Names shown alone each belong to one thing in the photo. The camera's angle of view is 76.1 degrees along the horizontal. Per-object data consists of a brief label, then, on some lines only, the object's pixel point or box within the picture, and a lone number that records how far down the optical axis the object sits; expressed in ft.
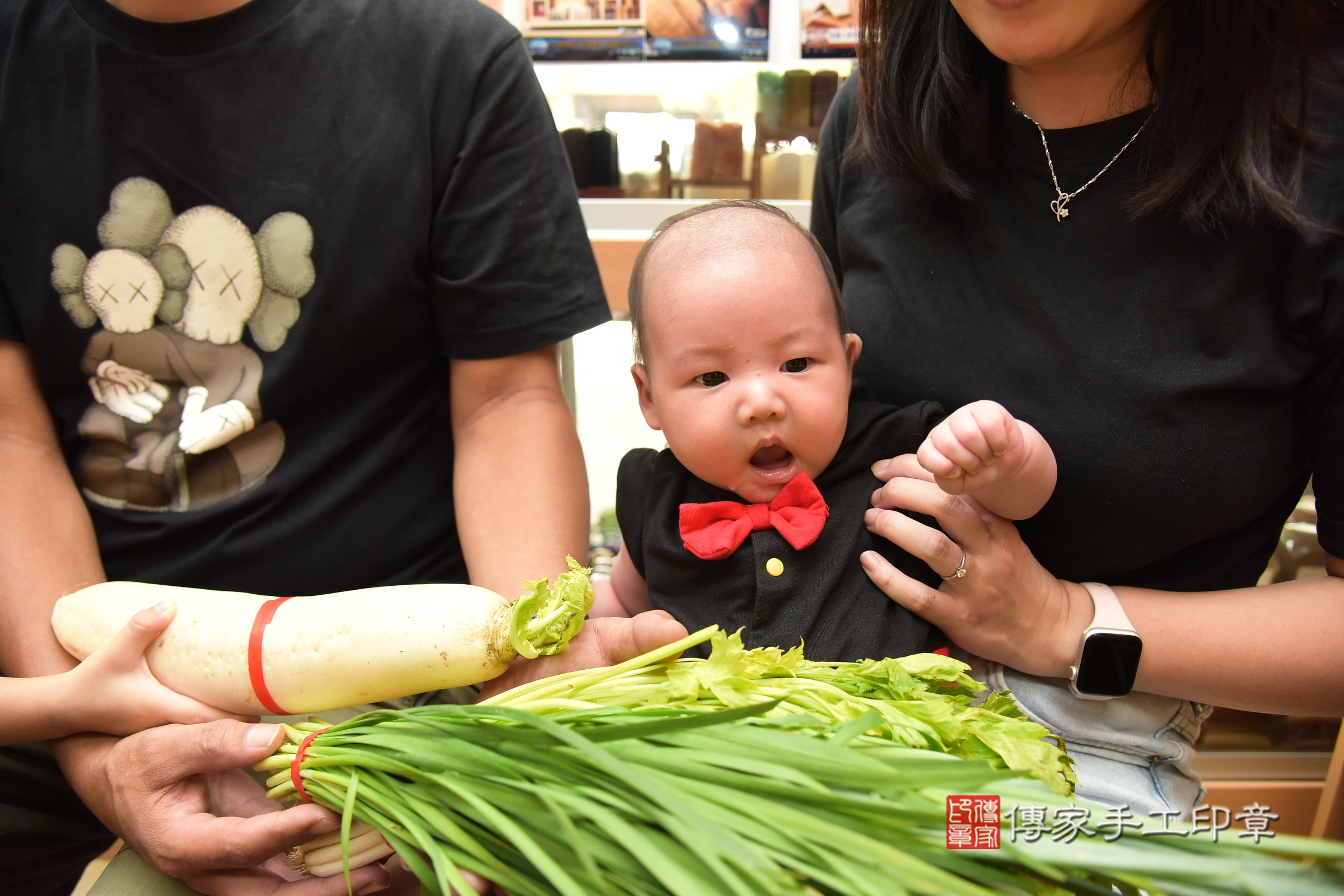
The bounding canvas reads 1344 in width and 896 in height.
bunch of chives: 1.83
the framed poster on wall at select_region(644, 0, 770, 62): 7.00
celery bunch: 2.37
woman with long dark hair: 2.90
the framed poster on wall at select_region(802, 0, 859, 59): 6.98
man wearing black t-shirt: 3.58
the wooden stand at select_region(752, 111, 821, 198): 7.11
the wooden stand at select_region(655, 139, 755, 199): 7.30
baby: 3.16
